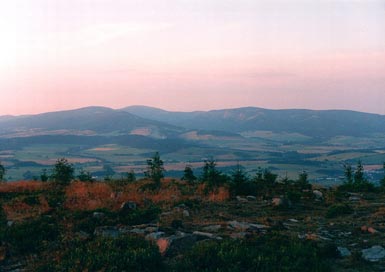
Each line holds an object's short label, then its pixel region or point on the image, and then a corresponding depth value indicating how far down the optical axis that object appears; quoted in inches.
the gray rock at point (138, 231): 511.0
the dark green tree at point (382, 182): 1236.9
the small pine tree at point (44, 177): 1226.3
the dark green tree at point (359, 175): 1392.8
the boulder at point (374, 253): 418.6
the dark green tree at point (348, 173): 1466.8
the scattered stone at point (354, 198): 852.2
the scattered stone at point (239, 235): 478.8
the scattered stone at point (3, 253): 447.8
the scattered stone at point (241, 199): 808.6
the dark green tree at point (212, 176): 984.9
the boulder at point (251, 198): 832.7
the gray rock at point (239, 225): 536.4
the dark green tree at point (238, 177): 896.3
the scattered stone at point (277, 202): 718.7
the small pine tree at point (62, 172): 1129.9
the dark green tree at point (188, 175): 1206.3
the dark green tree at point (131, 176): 1268.7
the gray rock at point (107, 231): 494.7
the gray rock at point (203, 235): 487.0
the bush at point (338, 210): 652.2
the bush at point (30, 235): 472.1
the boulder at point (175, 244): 440.6
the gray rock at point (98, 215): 589.2
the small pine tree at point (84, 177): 1205.1
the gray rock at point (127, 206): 642.8
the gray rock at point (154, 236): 474.7
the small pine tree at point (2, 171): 1424.5
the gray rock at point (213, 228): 534.9
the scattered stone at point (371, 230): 521.0
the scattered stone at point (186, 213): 633.6
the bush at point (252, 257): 393.2
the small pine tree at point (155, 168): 1294.3
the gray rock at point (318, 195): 858.5
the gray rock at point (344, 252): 435.8
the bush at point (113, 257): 394.0
